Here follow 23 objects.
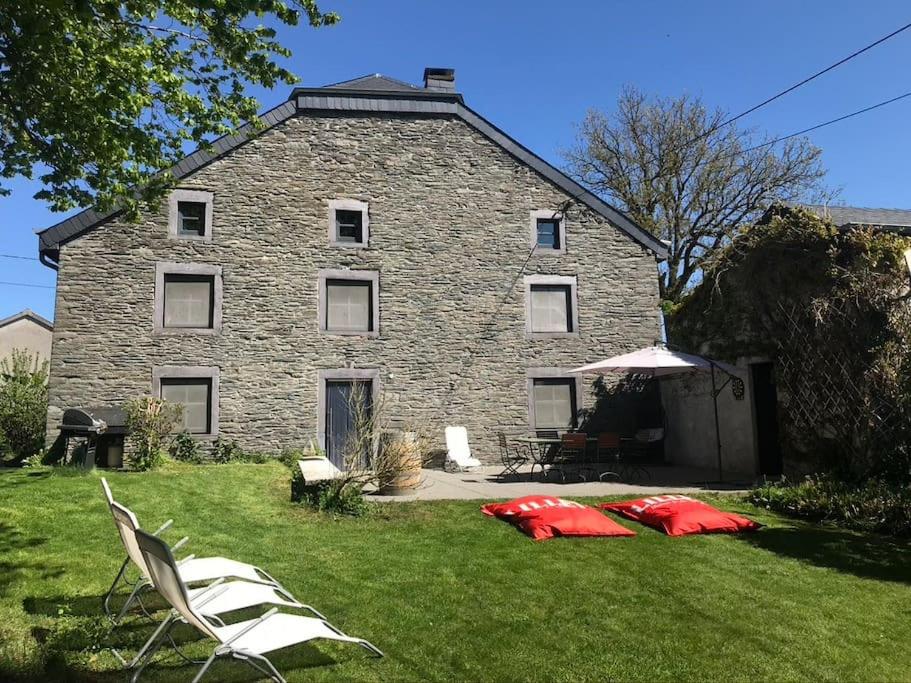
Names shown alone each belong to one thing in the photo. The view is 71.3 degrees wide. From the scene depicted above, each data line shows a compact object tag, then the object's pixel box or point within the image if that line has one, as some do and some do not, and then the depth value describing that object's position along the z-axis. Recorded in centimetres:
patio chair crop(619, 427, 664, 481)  1181
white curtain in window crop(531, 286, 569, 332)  1527
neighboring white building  3011
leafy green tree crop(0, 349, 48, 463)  1512
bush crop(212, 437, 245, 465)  1305
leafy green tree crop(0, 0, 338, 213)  588
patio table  1090
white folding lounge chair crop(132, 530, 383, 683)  298
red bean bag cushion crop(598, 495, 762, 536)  707
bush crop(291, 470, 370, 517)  802
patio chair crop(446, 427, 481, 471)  1345
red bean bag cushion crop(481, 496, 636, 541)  684
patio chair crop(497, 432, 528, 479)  1240
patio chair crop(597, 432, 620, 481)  1083
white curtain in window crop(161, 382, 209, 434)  1324
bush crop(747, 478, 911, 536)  733
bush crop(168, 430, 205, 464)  1279
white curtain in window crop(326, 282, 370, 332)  1434
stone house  1327
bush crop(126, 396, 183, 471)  1101
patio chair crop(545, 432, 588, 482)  1075
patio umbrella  1052
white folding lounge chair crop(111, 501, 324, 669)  364
